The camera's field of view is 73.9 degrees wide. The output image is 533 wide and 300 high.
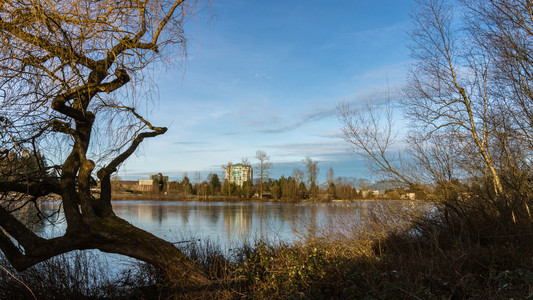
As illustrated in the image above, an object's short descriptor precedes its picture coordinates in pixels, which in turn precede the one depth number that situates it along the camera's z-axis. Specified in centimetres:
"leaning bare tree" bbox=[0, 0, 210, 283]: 286
